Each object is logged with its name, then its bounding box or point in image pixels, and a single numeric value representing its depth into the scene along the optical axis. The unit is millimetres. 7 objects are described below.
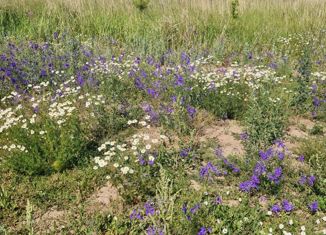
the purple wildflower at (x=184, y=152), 4336
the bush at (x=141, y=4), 10867
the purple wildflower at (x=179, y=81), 5698
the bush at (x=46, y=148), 4188
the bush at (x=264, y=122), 4582
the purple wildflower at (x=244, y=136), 4738
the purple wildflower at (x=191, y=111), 5203
